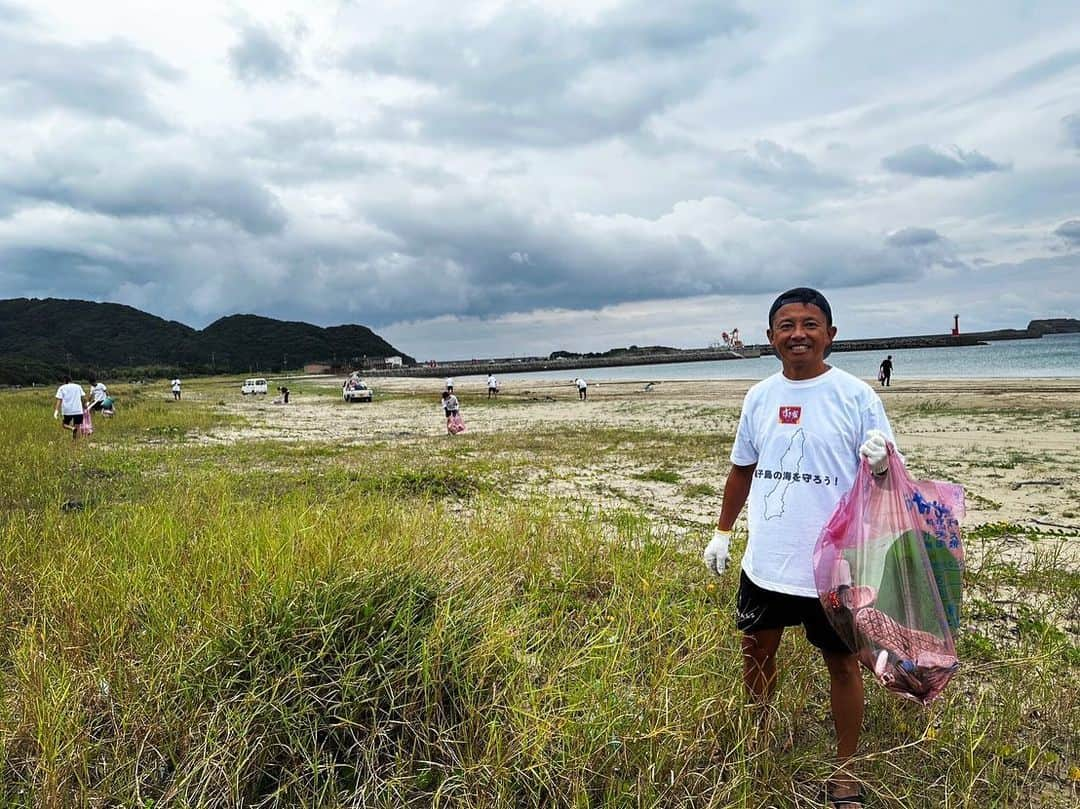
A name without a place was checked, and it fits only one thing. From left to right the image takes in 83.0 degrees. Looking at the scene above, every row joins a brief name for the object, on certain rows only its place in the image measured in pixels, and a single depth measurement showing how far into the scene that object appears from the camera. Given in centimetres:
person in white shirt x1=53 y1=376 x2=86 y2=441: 1384
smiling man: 230
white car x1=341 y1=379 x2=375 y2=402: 3616
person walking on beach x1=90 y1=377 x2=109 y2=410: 1981
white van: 4675
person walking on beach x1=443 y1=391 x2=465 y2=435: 1678
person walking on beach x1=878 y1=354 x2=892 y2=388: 3110
